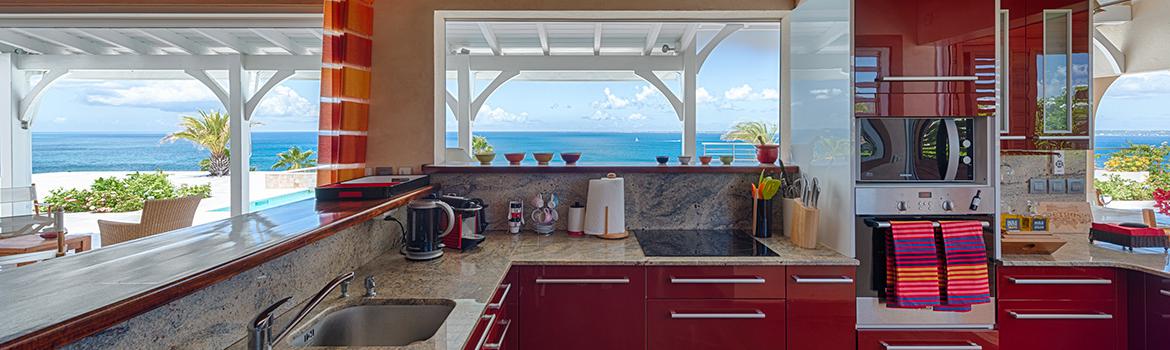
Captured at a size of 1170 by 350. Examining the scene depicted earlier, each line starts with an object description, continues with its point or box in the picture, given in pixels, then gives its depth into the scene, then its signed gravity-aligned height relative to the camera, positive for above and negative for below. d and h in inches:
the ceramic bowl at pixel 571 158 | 104.3 +3.2
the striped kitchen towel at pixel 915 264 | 75.5 -12.6
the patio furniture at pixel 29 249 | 124.3 -19.2
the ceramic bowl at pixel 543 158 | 104.2 +3.2
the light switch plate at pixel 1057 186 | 104.7 -1.9
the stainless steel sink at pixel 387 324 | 56.4 -16.3
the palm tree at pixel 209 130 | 426.3 +34.2
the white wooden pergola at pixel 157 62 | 184.9 +42.8
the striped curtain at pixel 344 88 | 90.7 +15.0
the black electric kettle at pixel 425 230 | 76.0 -8.3
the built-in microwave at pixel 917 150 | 79.7 +3.9
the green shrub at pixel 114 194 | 323.0 -14.2
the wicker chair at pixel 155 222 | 146.7 -14.1
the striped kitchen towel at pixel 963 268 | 75.9 -13.2
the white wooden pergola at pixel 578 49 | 200.8 +51.4
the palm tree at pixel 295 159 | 456.8 +12.0
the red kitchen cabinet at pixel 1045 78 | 88.6 +16.5
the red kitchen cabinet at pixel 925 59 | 76.0 +16.8
